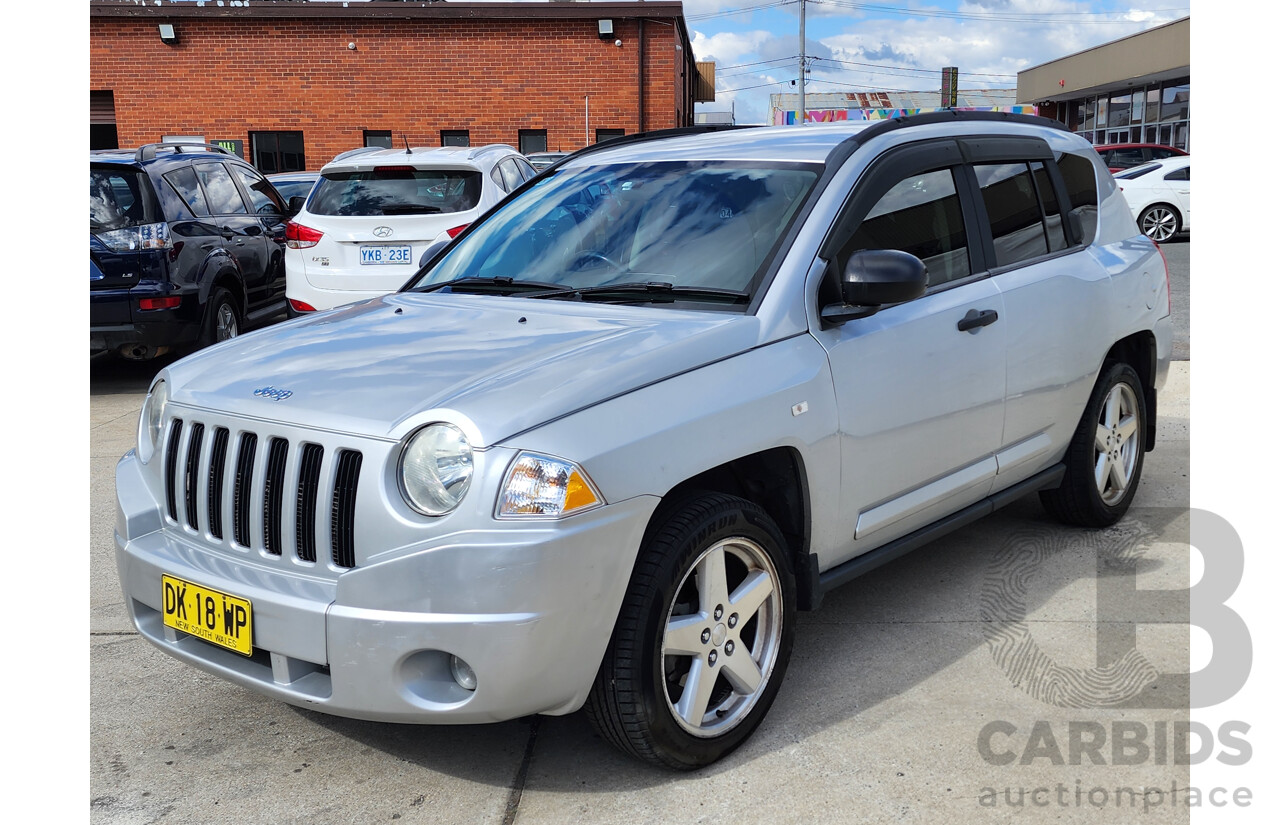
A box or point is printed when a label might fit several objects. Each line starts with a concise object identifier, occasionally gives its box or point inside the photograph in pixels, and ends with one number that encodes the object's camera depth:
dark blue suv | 8.48
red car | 22.16
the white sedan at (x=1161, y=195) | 18.84
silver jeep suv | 2.74
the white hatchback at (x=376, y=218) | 8.72
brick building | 24.31
